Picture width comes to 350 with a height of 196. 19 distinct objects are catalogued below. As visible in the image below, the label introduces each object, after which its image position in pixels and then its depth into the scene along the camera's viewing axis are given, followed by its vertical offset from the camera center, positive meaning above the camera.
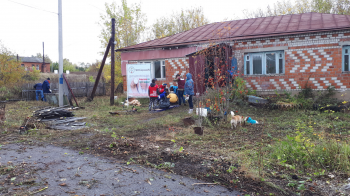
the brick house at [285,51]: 11.54 +1.87
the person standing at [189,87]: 10.67 +0.10
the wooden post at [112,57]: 14.72 +1.92
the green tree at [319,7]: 24.50 +8.17
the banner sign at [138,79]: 14.14 +0.62
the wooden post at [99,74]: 14.84 +1.01
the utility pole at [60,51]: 13.98 +2.21
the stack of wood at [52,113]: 9.08 -0.82
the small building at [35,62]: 60.72 +7.04
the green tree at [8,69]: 19.09 +1.73
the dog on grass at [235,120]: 7.25 -0.90
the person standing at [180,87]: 13.11 +0.12
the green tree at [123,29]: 26.52 +6.56
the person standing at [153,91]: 11.98 -0.06
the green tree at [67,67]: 55.93 +5.32
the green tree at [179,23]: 30.41 +8.07
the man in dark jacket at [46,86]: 16.84 +0.31
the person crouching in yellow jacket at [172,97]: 12.71 -0.38
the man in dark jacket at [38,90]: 17.72 +0.09
